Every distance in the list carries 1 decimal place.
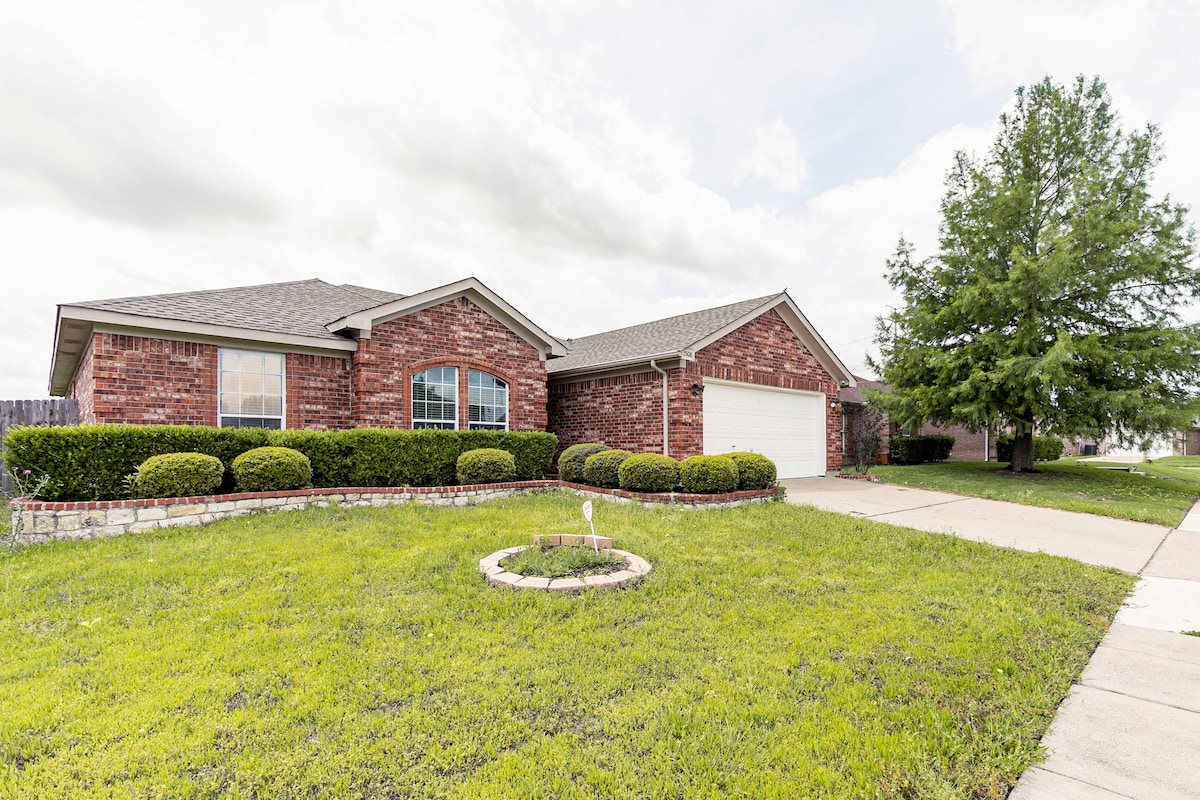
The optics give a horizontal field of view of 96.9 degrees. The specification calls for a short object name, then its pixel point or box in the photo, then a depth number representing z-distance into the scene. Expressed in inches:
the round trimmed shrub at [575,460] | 431.5
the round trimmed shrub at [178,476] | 276.8
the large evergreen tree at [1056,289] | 508.4
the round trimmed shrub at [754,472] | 375.9
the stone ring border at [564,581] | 182.1
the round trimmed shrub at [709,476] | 358.6
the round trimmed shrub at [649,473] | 366.0
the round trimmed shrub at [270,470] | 306.8
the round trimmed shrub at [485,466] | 384.5
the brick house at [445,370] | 351.6
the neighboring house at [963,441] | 989.2
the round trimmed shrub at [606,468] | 394.6
